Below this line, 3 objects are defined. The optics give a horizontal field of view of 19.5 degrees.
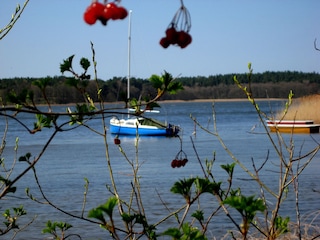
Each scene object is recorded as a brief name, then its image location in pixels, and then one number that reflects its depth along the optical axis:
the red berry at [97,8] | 0.64
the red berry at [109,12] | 0.63
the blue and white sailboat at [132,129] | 30.43
